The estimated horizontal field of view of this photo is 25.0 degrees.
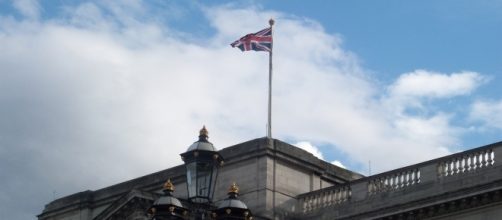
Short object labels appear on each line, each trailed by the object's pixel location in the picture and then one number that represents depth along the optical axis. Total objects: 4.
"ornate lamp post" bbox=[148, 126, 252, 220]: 18.94
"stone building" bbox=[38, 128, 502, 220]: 36.47
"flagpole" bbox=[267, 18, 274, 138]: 47.09
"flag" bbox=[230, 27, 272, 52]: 47.44
